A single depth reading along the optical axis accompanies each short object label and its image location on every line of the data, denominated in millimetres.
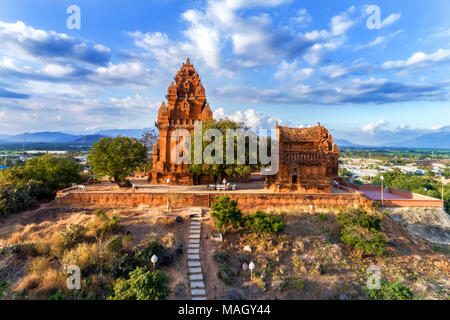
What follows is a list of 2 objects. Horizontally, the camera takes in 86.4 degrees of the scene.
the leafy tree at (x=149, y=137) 37350
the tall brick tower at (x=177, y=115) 26312
